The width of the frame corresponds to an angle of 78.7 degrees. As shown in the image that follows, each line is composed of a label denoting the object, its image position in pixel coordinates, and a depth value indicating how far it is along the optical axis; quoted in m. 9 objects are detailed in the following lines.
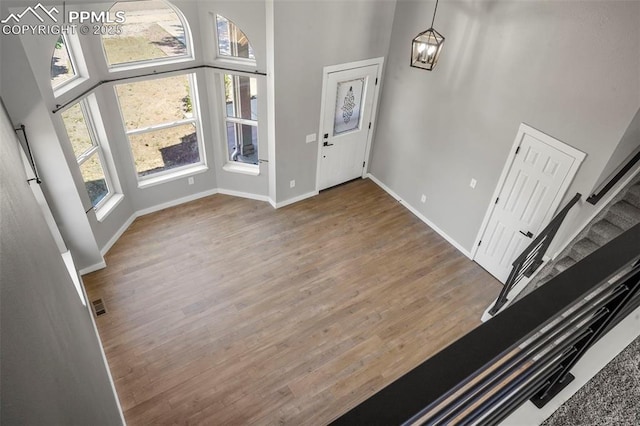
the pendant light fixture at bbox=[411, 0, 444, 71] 4.10
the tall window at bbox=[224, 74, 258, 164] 5.57
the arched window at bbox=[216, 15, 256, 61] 5.06
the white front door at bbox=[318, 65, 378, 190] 5.79
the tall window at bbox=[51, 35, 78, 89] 4.12
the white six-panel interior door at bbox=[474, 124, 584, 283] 4.18
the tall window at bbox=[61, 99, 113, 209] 4.54
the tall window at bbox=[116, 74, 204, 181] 5.16
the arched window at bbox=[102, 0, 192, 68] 4.55
